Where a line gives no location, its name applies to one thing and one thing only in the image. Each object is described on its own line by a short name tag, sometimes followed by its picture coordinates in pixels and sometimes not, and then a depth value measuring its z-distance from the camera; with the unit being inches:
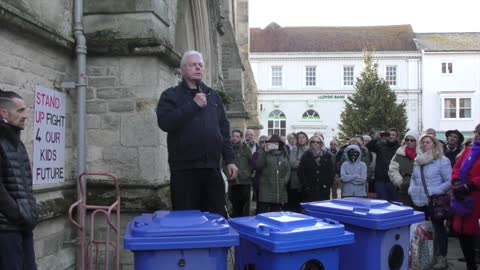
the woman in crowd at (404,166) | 286.4
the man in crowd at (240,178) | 350.0
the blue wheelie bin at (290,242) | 126.4
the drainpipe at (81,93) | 219.1
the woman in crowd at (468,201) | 226.4
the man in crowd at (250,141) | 388.8
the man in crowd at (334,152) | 440.3
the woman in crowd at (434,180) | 244.7
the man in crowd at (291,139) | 416.2
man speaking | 166.2
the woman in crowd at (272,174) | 328.5
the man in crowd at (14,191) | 129.2
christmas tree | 1189.1
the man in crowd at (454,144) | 310.0
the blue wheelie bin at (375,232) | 151.5
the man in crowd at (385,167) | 343.6
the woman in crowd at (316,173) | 320.5
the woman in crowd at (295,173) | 350.6
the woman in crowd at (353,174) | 315.9
